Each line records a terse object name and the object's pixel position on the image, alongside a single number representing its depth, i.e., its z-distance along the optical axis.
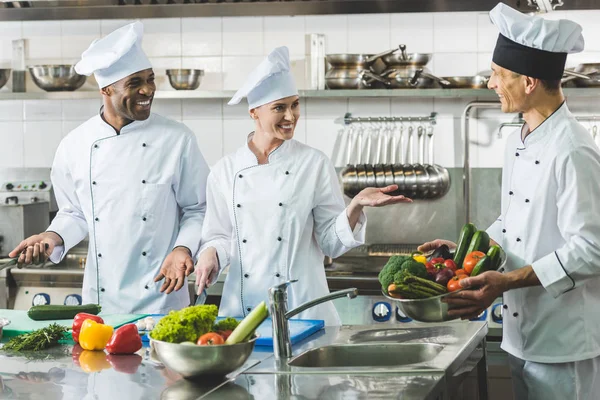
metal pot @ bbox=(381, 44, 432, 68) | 4.89
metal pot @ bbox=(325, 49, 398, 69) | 4.88
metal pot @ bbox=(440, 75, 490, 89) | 4.87
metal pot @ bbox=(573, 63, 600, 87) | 4.75
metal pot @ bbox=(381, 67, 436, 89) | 4.87
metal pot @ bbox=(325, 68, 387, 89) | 4.90
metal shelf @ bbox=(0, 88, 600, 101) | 4.85
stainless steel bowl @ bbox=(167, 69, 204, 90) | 5.04
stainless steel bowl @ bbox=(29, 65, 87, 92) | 5.17
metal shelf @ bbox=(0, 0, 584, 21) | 4.93
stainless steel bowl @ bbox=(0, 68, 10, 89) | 5.28
